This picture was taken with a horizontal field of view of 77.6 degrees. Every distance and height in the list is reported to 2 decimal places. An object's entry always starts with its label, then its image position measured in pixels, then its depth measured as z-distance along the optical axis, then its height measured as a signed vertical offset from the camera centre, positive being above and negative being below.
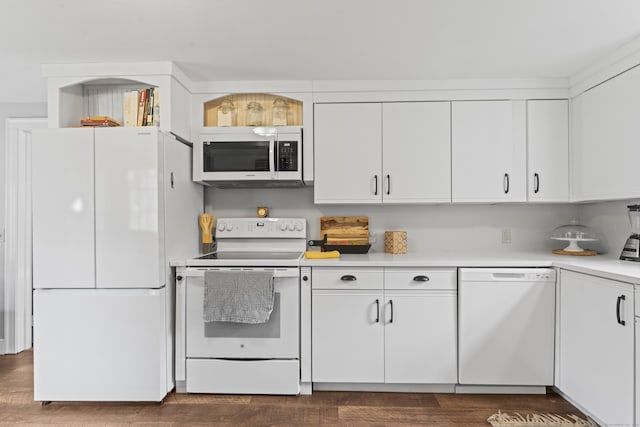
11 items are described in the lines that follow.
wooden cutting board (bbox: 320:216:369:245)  3.09 -0.14
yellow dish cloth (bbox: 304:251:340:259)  2.67 -0.29
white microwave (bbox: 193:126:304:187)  2.89 +0.43
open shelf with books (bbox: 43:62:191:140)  2.58 +0.79
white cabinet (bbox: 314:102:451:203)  2.94 +0.43
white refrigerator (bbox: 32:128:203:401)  2.38 -0.30
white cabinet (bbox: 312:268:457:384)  2.57 -0.73
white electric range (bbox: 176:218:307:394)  2.56 -0.83
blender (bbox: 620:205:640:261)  2.46 -0.18
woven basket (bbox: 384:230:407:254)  3.04 -0.23
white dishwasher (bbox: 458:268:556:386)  2.51 -0.72
